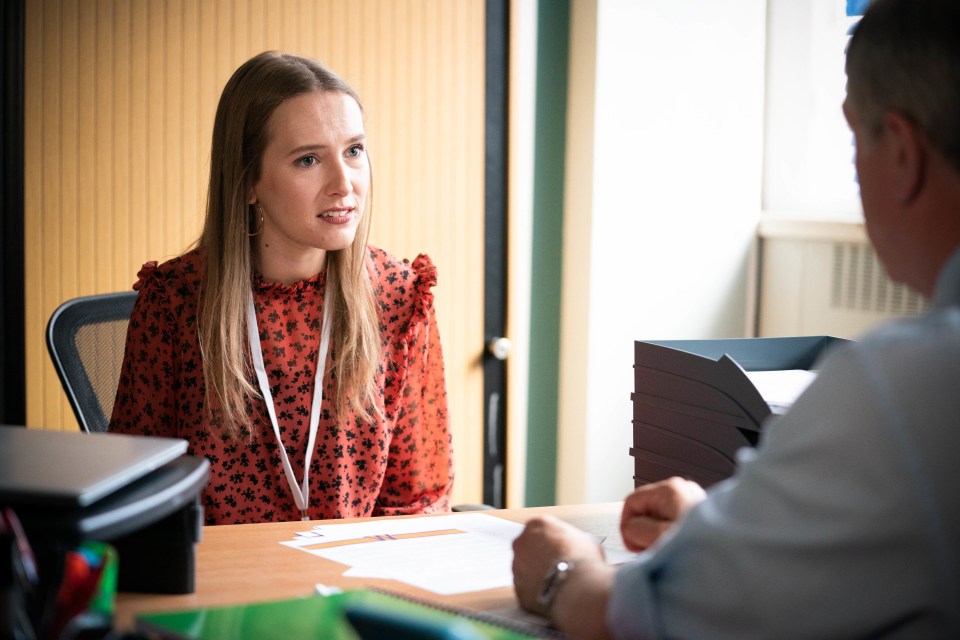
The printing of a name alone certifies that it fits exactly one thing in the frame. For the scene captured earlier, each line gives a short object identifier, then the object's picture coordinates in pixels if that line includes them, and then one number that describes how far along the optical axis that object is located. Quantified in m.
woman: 2.04
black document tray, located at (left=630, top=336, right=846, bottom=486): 1.52
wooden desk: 1.18
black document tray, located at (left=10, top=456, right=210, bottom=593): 0.94
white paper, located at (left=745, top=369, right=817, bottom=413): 1.49
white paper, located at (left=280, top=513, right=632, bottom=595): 1.29
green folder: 0.96
